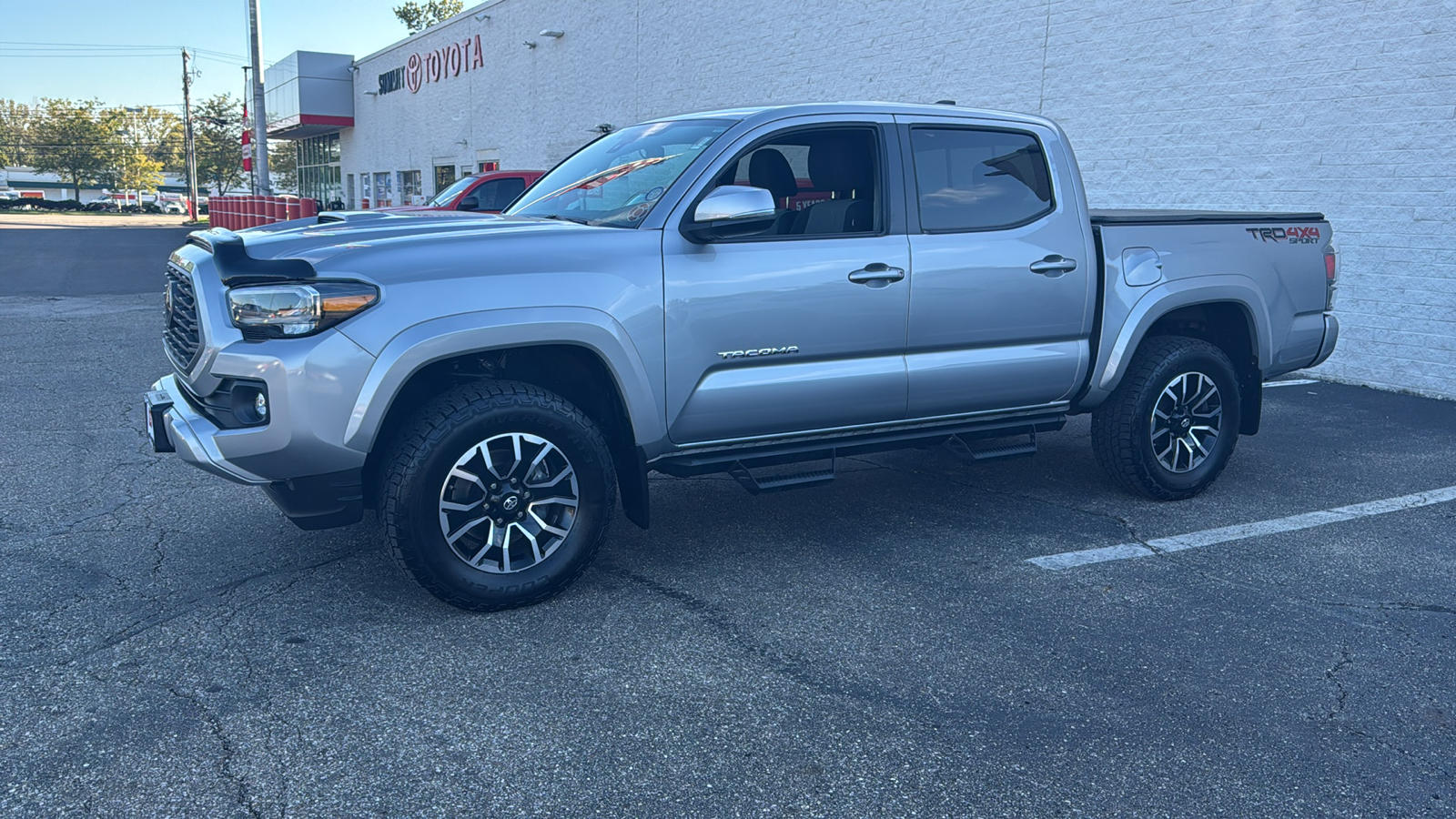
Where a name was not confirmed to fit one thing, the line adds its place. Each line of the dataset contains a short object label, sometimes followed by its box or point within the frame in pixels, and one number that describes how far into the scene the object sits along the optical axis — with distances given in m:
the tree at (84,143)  99.44
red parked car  13.27
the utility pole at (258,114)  23.70
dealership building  9.06
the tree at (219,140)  85.06
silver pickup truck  3.72
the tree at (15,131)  115.50
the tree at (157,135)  113.12
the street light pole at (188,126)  70.62
